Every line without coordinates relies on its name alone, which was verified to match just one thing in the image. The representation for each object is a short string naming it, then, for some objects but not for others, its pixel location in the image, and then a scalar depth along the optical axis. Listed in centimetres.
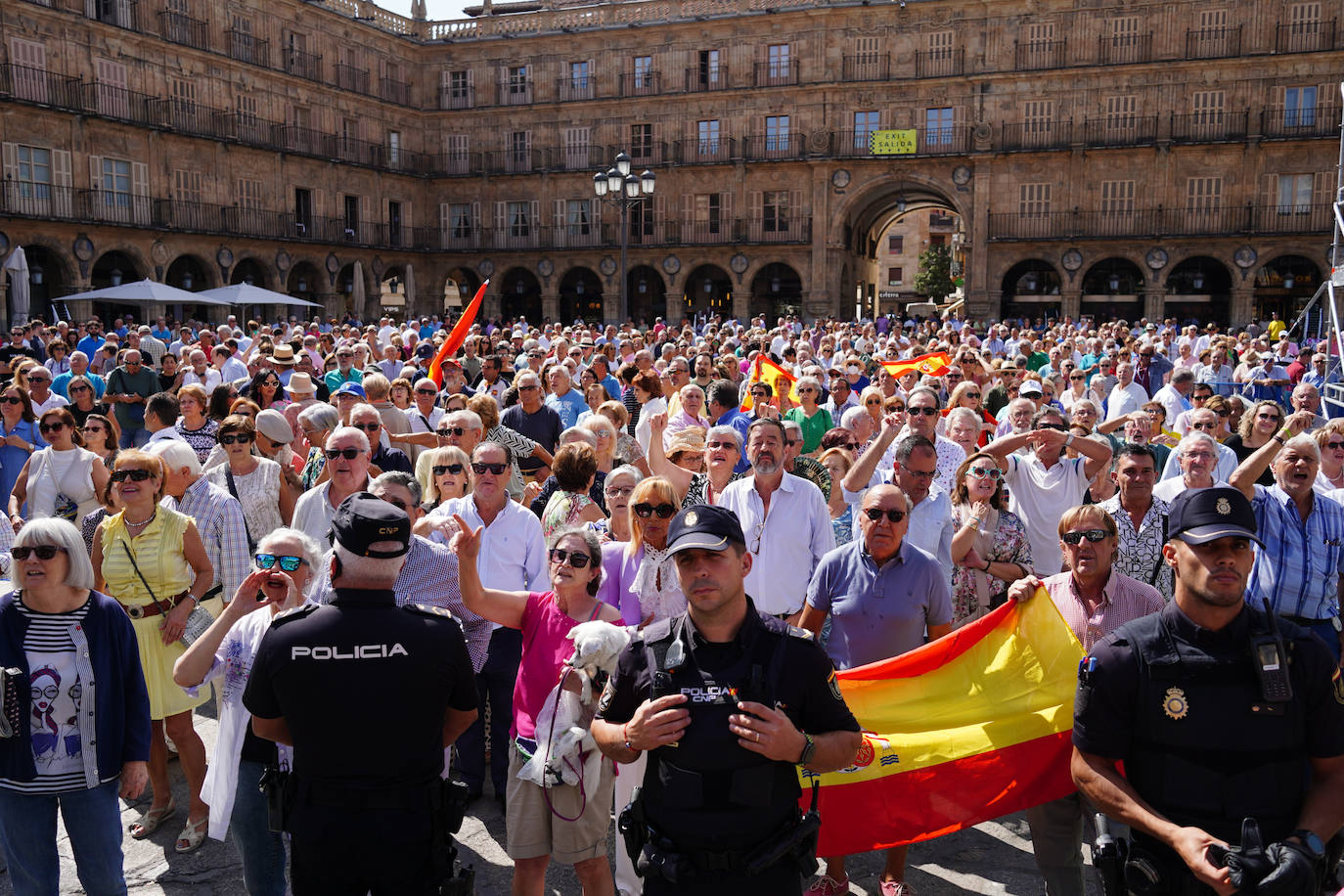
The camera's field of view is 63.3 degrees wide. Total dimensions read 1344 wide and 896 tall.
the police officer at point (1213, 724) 301
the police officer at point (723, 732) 296
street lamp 1894
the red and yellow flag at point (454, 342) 1160
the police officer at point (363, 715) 318
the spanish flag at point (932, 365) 1327
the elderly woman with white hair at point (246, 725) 403
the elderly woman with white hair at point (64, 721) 384
